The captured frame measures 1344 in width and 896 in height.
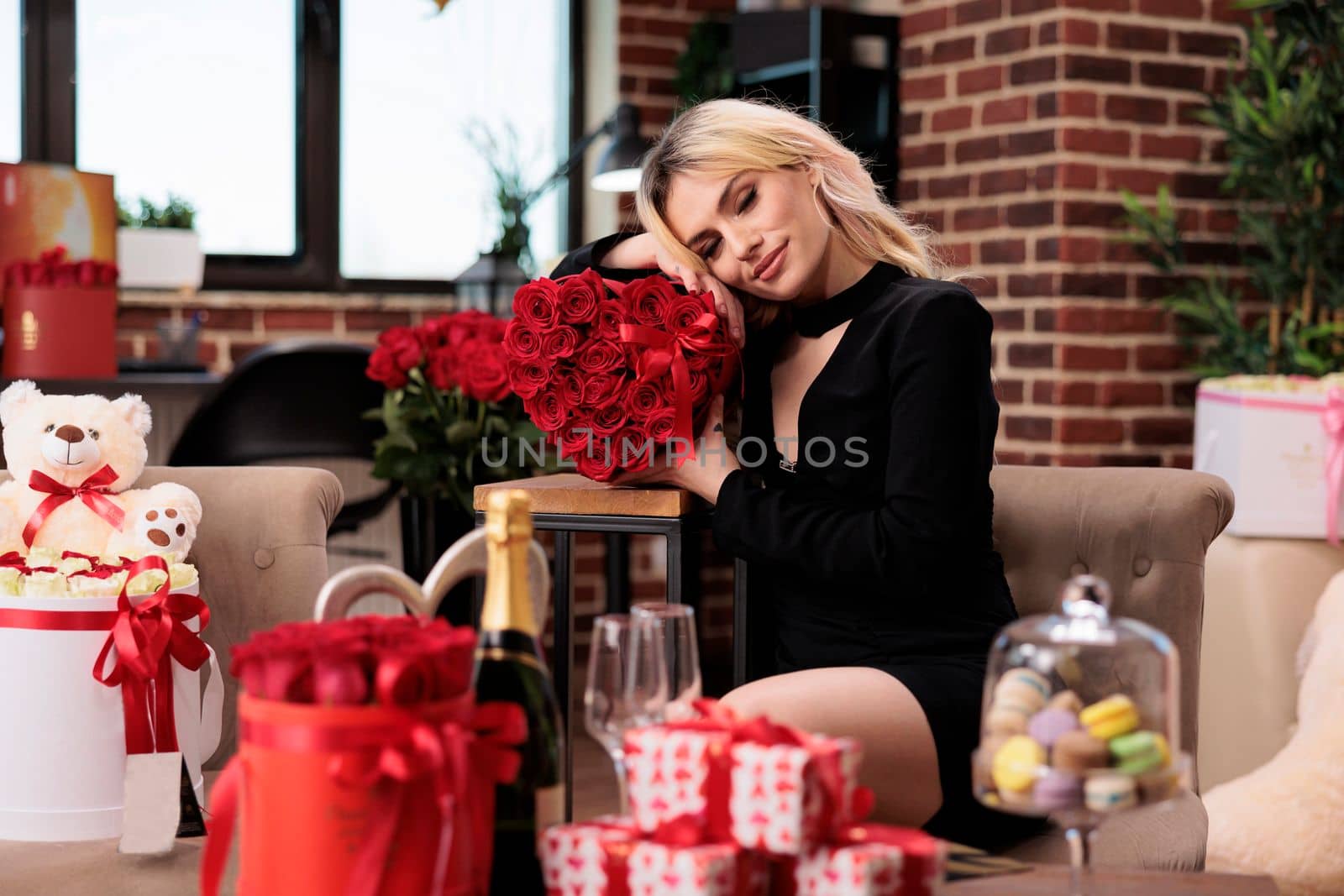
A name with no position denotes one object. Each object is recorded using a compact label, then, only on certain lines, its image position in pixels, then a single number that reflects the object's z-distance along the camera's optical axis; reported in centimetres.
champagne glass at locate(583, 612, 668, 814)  93
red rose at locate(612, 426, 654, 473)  152
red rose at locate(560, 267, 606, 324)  149
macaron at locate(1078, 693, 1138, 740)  82
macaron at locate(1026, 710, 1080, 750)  82
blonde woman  138
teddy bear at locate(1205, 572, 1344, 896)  221
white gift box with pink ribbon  250
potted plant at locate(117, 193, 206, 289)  336
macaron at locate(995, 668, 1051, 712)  83
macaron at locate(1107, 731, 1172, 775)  82
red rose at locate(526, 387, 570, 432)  153
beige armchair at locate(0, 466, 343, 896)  156
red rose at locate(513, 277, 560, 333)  150
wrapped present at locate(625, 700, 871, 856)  76
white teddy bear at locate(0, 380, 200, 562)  140
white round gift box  120
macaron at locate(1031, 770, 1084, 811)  82
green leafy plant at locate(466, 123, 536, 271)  341
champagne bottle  87
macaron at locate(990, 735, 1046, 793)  82
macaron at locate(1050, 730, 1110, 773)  82
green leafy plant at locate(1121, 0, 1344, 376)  292
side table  153
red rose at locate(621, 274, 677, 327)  150
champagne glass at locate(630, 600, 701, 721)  95
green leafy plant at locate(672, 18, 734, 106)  409
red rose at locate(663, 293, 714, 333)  150
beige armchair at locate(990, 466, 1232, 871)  159
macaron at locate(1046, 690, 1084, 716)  83
